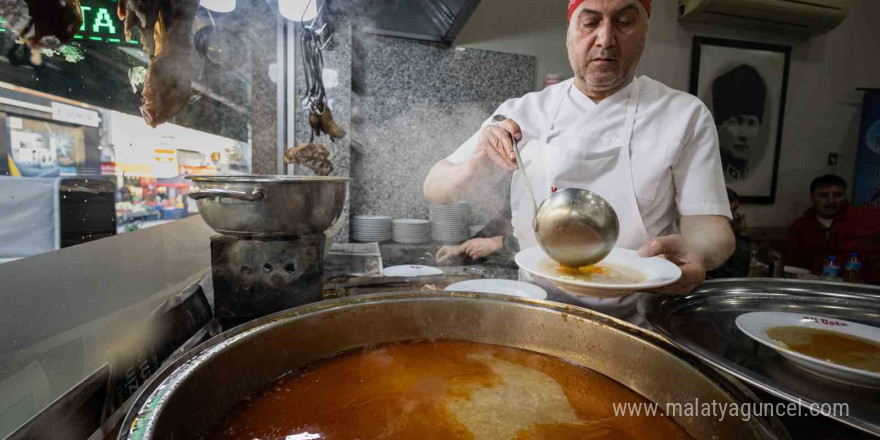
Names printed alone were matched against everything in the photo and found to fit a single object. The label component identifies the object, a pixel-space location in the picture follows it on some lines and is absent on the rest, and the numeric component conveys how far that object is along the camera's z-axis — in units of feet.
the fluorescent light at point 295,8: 6.97
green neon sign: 2.55
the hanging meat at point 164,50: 2.71
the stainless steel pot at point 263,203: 2.74
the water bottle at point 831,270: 10.75
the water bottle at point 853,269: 10.62
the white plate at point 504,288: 4.08
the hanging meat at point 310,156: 6.91
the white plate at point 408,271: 5.75
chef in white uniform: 5.16
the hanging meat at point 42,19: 1.71
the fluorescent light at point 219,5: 5.28
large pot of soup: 1.92
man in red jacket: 11.68
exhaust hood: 7.26
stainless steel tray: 2.03
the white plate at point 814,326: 2.24
